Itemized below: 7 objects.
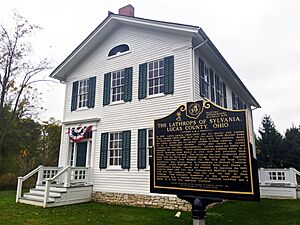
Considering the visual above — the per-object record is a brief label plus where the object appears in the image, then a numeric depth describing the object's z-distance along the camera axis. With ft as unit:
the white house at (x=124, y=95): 31.81
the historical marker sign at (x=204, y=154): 12.48
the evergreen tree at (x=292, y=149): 66.49
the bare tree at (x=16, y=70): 55.62
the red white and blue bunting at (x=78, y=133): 38.34
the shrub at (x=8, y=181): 55.62
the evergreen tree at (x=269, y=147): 67.97
